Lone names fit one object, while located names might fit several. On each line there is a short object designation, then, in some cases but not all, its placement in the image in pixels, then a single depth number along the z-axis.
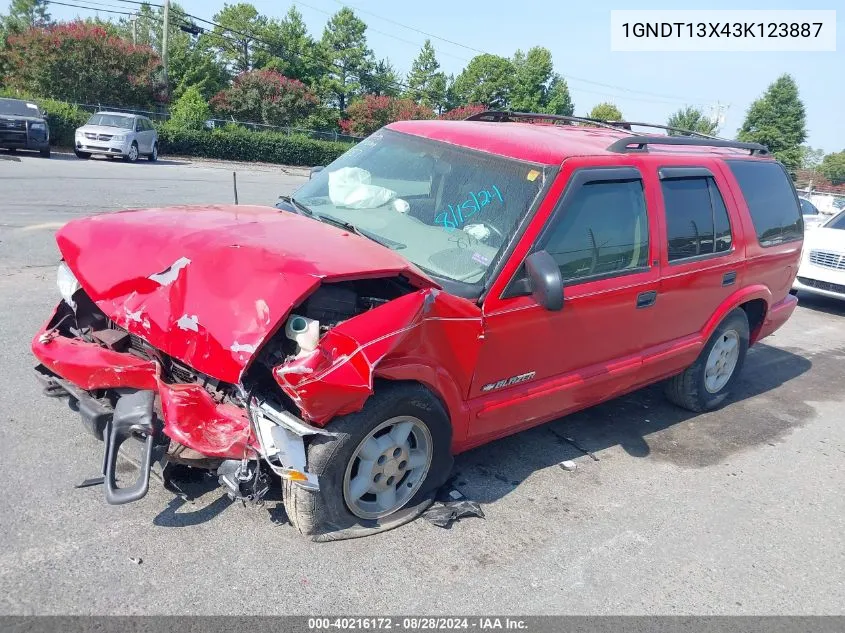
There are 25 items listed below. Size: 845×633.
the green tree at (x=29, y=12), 86.69
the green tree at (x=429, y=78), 67.25
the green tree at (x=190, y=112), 31.26
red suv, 3.03
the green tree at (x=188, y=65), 49.71
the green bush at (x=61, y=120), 25.95
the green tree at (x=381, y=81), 63.16
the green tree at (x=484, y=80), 69.12
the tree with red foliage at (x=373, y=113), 40.75
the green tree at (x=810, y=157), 65.87
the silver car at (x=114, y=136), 22.20
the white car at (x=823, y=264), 9.62
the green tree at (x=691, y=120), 75.12
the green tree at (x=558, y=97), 73.81
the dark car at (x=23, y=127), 20.00
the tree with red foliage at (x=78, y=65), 29.53
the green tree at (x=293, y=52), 60.28
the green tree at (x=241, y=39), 63.34
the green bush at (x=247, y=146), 29.73
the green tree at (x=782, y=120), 60.03
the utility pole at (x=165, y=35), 34.12
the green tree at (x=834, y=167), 48.63
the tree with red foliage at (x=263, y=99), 38.38
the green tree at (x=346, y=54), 61.94
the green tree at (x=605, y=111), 77.39
